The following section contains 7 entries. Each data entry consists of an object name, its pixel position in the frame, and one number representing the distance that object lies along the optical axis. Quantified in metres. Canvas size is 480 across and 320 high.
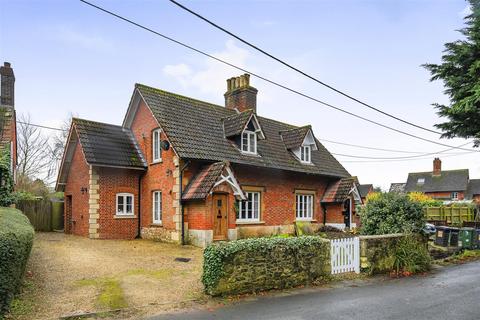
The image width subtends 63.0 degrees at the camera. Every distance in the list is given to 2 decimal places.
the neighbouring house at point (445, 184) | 62.91
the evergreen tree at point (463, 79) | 15.70
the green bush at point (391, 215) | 13.84
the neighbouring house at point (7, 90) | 21.04
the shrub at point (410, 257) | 12.77
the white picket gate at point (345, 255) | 11.73
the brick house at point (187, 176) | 17.84
